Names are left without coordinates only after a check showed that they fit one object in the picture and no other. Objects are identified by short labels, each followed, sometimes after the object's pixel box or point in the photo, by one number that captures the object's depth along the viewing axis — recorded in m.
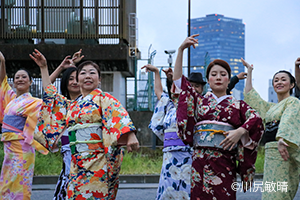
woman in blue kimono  4.85
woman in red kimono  3.86
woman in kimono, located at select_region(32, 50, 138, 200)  4.01
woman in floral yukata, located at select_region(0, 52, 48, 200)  5.47
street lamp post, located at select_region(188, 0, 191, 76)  16.25
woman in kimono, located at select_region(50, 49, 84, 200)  4.91
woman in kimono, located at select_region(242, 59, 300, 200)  4.86
